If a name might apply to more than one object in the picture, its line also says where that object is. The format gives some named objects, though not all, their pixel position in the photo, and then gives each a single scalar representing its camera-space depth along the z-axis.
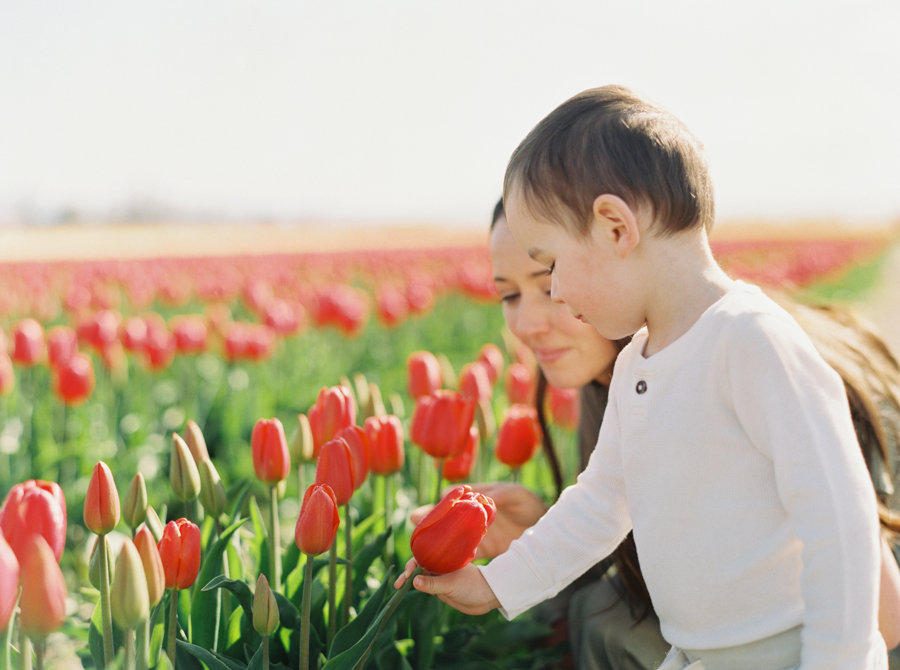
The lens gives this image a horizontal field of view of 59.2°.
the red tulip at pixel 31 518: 1.17
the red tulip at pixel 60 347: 3.36
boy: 1.22
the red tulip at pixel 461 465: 2.28
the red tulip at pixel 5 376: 3.22
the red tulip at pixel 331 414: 1.91
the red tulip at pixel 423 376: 2.71
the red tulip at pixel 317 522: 1.40
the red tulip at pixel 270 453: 1.77
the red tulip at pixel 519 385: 3.16
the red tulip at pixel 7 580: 1.00
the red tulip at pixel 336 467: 1.60
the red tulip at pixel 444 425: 2.04
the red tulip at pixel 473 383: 2.69
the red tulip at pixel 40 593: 1.02
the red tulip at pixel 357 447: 1.73
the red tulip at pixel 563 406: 3.18
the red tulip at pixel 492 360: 3.19
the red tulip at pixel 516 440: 2.39
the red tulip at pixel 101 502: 1.35
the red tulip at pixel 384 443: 1.97
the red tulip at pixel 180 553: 1.36
